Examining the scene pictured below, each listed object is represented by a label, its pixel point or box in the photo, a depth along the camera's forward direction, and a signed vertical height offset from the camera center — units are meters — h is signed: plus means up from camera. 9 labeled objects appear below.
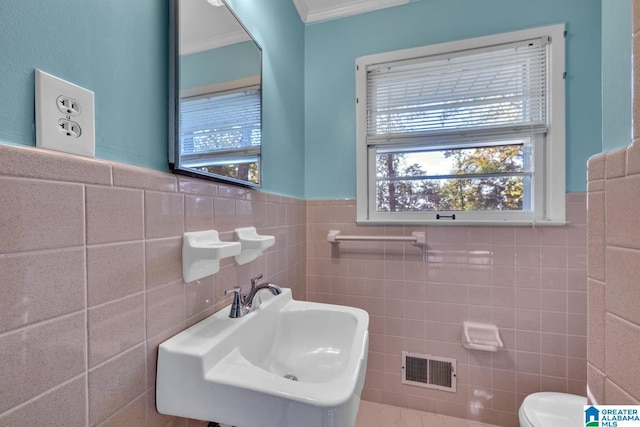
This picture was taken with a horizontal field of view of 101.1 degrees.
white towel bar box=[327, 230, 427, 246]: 1.50 -0.16
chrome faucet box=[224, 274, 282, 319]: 0.84 -0.29
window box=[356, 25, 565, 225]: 1.41 +0.45
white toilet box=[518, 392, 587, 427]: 1.05 -0.84
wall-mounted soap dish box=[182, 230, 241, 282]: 0.70 -0.11
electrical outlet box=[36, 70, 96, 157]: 0.44 +0.17
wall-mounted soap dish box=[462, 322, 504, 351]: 1.38 -0.69
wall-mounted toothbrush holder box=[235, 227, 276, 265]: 0.93 -0.11
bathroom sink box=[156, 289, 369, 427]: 0.53 -0.39
